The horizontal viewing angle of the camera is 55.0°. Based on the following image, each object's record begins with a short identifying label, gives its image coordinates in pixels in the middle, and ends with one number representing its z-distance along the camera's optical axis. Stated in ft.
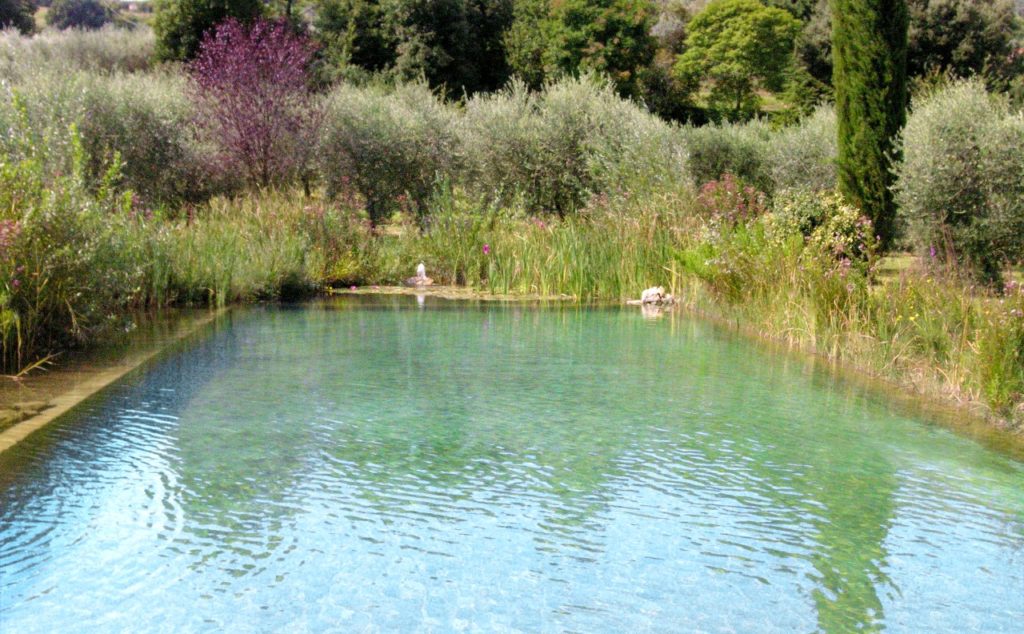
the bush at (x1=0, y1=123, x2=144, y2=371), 22.63
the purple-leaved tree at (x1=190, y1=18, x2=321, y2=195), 56.03
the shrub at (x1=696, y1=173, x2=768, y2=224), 39.91
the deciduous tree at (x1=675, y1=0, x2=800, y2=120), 156.35
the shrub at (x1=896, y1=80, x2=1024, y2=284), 43.21
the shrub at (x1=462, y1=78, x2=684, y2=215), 57.00
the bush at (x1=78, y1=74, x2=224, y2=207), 51.85
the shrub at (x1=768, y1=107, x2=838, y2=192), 67.41
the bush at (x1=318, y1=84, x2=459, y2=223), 57.26
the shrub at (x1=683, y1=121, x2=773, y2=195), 76.95
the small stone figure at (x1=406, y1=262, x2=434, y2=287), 47.51
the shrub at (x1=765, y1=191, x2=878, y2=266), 33.45
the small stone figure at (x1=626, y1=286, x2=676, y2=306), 40.60
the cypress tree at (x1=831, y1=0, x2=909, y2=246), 45.24
